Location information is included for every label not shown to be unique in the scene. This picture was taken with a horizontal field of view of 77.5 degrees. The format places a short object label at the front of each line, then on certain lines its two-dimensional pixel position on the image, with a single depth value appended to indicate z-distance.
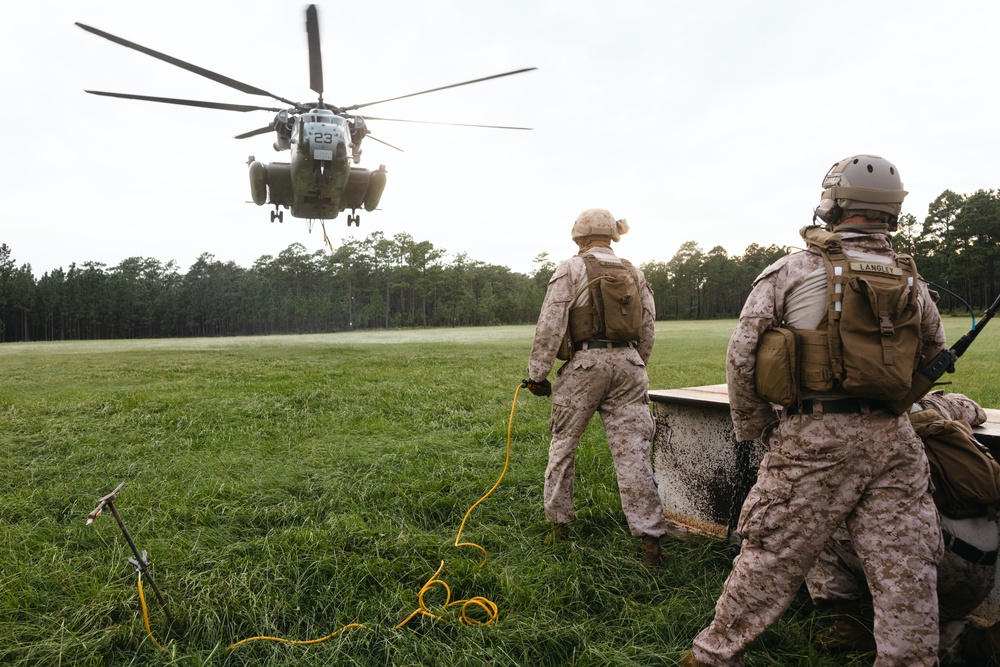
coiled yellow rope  3.20
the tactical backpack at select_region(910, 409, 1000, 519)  2.59
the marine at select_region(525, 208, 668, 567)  4.23
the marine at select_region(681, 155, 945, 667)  2.41
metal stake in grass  2.73
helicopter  14.39
